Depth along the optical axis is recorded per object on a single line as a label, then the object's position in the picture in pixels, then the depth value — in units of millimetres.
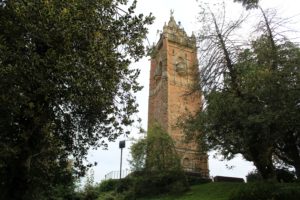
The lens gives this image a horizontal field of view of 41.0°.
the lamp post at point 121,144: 27152
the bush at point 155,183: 28891
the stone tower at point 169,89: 47781
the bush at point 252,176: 29697
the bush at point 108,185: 35250
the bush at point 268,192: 16266
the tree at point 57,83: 12250
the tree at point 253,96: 17719
